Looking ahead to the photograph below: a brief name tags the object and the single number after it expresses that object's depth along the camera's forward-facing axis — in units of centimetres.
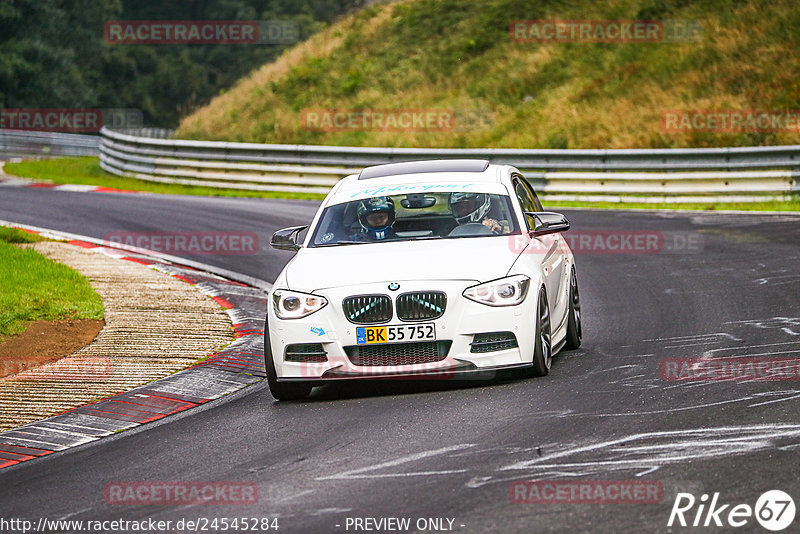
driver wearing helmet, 1962
